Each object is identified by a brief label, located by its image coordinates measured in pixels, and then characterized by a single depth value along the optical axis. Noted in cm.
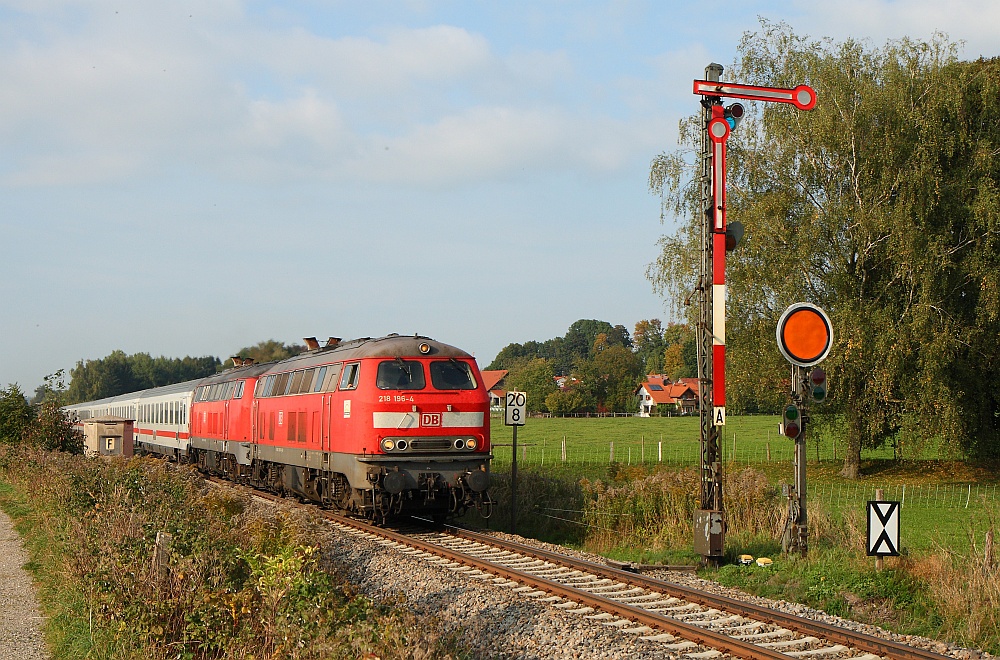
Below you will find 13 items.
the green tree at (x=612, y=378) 11525
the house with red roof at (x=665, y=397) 11739
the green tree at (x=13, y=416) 2991
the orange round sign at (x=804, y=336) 1355
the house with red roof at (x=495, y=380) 11521
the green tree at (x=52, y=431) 2978
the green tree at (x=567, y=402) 10400
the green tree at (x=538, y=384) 10544
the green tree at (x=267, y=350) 9450
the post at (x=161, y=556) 812
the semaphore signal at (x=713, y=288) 1352
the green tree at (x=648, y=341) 16448
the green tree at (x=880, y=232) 2822
